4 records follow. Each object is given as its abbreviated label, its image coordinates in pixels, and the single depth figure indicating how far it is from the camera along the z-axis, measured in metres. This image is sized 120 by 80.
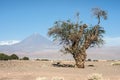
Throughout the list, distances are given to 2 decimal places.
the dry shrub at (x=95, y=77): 16.24
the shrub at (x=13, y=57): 54.73
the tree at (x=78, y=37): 30.98
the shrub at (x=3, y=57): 49.92
